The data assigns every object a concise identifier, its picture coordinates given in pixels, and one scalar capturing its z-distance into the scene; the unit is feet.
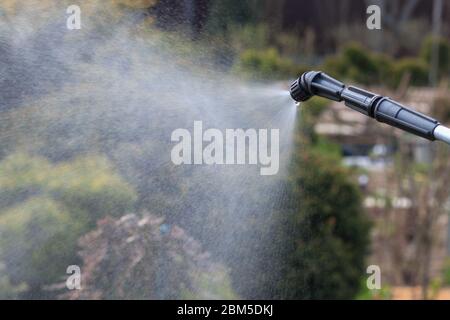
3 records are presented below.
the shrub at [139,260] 23.89
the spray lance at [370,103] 13.49
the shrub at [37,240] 23.69
